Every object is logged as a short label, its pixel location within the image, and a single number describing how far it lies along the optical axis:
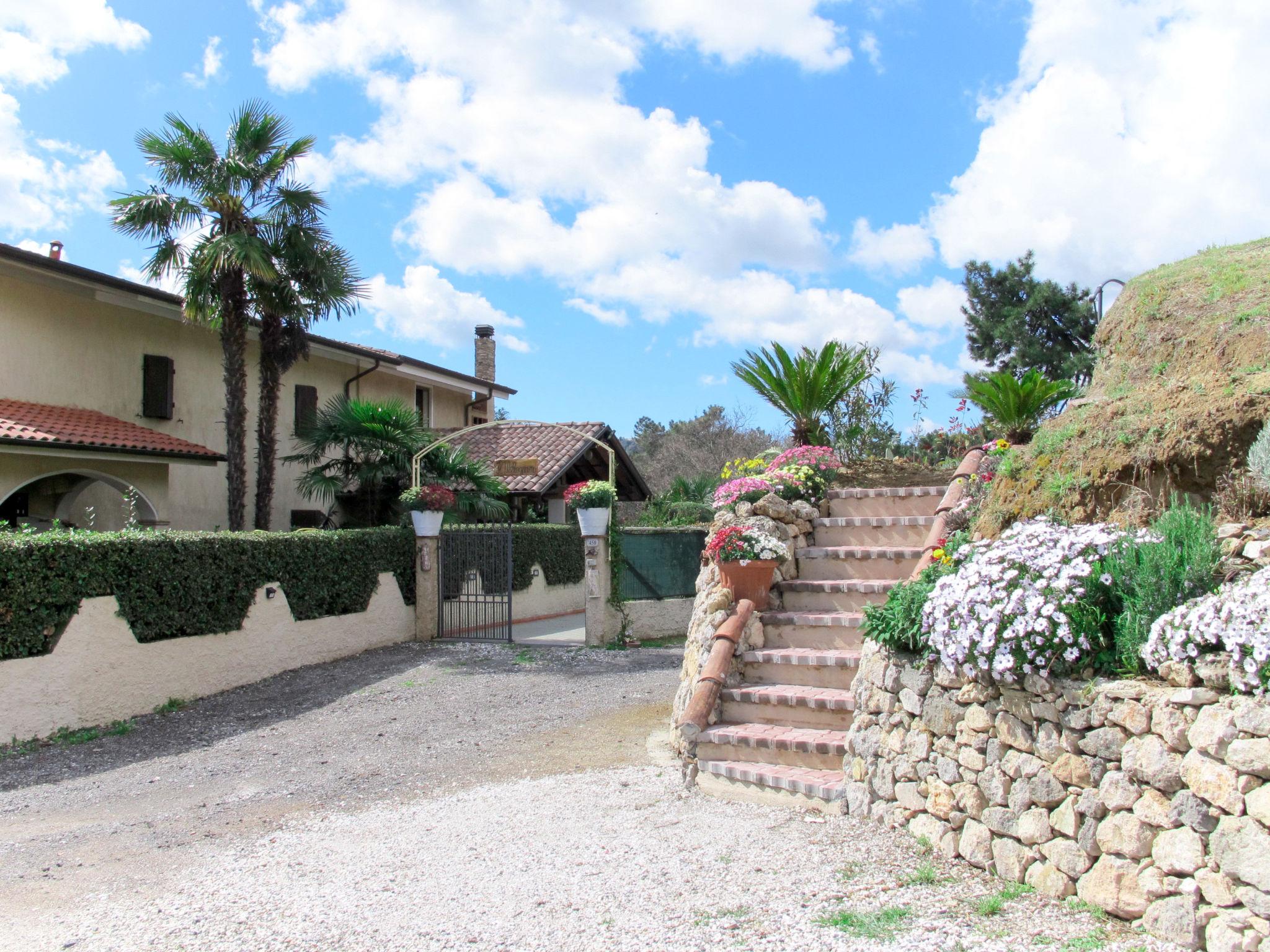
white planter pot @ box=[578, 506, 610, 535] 13.38
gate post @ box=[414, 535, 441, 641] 13.93
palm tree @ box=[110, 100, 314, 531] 13.99
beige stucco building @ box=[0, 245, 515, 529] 13.95
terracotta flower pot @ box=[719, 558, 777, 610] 7.36
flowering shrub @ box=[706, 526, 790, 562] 7.38
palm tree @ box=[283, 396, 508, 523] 15.72
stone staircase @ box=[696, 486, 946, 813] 5.84
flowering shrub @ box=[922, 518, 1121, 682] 4.23
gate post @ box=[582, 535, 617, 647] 13.30
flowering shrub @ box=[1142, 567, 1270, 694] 3.45
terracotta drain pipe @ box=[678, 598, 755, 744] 6.34
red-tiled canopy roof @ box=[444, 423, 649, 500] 21.27
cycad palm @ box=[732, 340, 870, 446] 10.14
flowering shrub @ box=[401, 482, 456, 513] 13.99
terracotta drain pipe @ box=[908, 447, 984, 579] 6.64
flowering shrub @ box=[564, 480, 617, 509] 13.50
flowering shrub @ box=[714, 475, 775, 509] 8.30
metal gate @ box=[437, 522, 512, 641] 13.95
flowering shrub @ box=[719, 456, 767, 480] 9.54
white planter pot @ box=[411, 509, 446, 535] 13.87
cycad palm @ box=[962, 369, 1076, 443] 9.29
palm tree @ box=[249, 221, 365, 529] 14.84
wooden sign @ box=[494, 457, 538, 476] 16.58
